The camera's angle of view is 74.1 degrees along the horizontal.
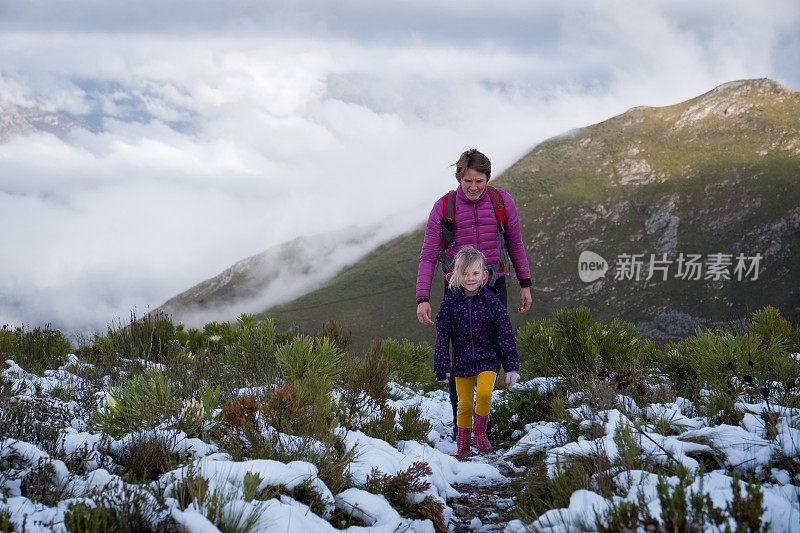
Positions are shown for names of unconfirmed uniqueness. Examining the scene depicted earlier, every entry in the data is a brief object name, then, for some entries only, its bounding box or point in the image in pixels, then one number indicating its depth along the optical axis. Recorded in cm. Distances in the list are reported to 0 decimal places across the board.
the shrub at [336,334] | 699
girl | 436
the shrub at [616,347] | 518
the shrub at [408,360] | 816
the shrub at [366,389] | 412
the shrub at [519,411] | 499
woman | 460
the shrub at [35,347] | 611
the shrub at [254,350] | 580
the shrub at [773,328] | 525
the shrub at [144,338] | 707
